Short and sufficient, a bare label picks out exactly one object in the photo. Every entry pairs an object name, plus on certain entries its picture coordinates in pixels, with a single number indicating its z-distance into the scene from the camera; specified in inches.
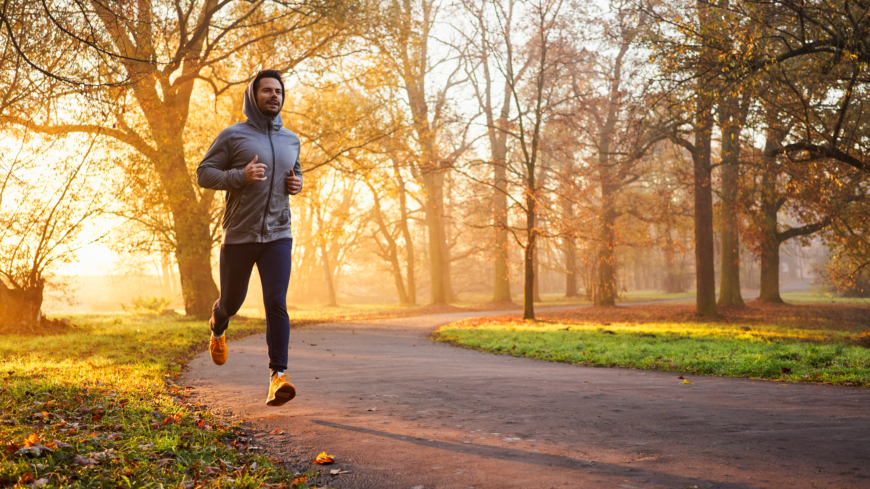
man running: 181.8
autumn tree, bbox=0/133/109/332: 469.4
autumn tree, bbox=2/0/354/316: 348.7
